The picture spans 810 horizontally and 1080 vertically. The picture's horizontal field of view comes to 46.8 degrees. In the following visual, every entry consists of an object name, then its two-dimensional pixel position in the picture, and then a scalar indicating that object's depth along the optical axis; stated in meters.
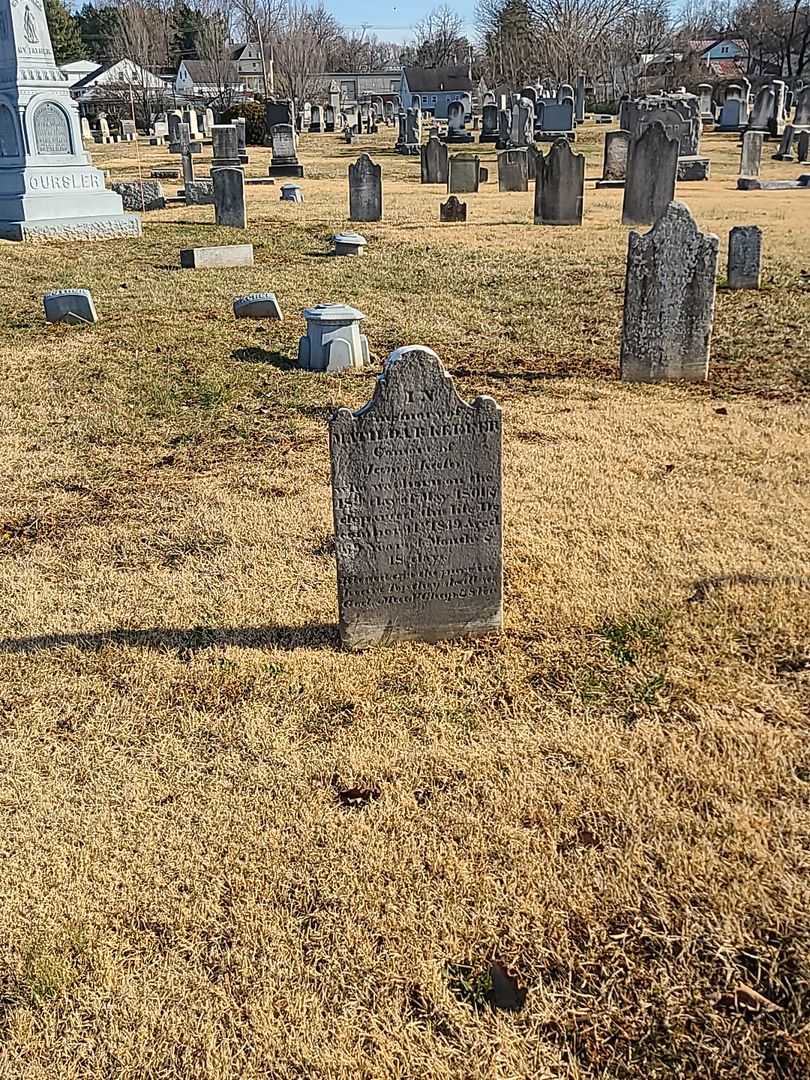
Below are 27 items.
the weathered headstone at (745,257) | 11.38
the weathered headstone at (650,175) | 16.59
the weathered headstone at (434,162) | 26.56
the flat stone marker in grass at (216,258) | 14.07
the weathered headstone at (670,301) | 7.72
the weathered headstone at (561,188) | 17.62
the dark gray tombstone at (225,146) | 28.38
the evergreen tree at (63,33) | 75.88
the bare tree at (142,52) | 52.25
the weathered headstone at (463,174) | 23.75
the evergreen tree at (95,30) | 90.30
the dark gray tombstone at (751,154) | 25.00
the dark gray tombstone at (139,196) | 20.95
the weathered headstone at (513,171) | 23.95
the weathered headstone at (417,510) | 4.00
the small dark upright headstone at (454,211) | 18.75
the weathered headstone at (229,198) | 17.62
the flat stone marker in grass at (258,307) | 10.82
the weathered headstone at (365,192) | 18.30
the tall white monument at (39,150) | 16.20
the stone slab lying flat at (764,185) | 23.48
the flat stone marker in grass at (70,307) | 10.77
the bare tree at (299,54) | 56.91
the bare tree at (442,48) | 105.31
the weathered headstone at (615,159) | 24.05
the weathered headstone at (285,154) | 29.20
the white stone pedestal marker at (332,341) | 8.83
